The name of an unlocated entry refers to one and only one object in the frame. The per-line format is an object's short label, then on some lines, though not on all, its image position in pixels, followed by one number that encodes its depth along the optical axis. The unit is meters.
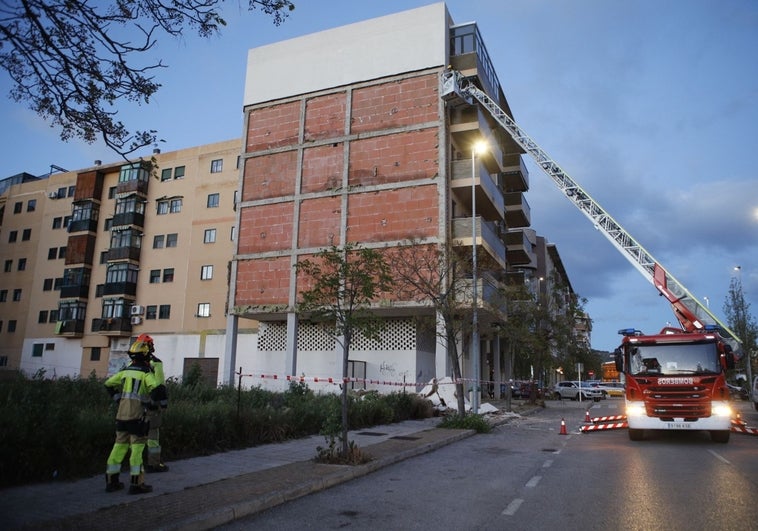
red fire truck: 13.27
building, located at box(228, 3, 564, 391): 29.19
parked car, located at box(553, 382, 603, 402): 47.60
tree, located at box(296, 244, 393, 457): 10.96
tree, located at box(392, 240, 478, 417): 20.27
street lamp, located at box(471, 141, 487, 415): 21.44
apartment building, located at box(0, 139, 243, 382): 41.75
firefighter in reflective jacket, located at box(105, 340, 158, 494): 6.99
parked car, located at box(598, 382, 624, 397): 58.19
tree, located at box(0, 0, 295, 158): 5.80
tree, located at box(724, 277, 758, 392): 44.81
